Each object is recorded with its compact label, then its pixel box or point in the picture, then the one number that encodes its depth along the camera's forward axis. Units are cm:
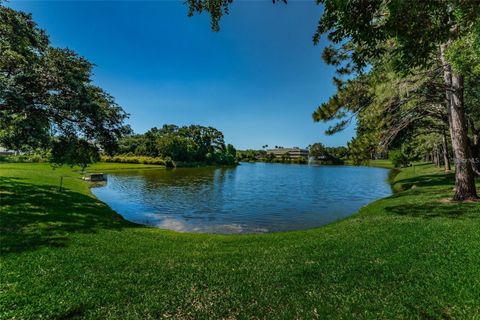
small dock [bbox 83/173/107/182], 3597
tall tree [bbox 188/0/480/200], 477
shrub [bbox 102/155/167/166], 8119
